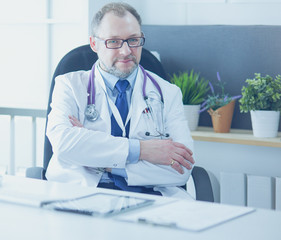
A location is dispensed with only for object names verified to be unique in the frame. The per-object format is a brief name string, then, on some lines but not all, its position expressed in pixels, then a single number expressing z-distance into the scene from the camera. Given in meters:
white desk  0.98
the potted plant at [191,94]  2.31
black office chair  1.59
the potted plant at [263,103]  2.17
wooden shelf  2.12
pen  1.04
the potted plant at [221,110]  2.29
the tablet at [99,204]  1.14
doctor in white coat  1.68
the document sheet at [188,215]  1.05
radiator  2.25
